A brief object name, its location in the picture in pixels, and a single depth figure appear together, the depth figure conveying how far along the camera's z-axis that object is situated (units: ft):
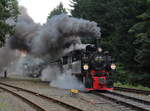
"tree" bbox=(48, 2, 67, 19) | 234.76
